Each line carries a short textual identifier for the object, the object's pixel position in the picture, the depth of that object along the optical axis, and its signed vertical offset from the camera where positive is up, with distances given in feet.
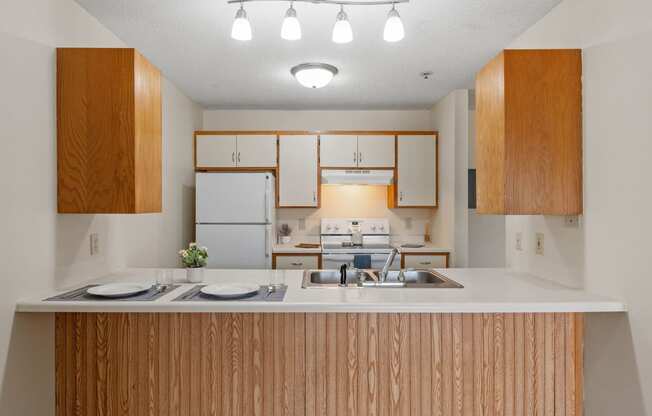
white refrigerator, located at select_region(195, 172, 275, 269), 13.04 -0.28
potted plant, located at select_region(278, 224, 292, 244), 15.28 -0.79
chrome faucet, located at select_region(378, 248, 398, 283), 7.55 -1.13
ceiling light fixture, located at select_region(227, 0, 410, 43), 6.76 +3.01
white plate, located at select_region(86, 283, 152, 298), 5.91 -1.17
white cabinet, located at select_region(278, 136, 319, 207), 14.46 +1.37
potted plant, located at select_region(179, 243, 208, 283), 7.14 -0.91
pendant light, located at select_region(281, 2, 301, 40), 6.74 +3.02
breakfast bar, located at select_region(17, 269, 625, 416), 6.41 -2.38
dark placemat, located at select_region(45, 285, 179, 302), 5.81 -1.24
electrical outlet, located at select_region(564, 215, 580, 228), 6.51 -0.18
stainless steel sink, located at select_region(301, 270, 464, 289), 7.18 -1.30
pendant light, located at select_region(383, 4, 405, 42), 6.76 +3.00
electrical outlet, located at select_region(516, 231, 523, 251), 8.19 -0.62
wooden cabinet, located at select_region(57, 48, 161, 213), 6.41 +1.25
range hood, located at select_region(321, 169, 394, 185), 14.26 +1.14
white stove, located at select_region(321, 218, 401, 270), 14.66 -0.81
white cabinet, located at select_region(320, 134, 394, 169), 14.49 +2.07
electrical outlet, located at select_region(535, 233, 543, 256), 7.48 -0.63
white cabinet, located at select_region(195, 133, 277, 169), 14.42 +2.10
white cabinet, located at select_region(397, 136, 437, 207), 14.43 +1.40
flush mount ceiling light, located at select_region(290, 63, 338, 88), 10.21 +3.40
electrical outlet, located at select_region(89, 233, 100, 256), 7.41 -0.60
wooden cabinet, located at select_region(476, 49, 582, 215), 6.29 +1.18
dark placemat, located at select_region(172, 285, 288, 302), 5.78 -1.25
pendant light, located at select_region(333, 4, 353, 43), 6.83 +2.99
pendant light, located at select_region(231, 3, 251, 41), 6.77 +3.02
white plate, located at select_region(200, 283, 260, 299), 5.87 -1.17
